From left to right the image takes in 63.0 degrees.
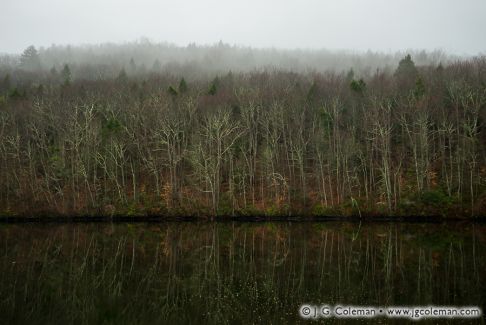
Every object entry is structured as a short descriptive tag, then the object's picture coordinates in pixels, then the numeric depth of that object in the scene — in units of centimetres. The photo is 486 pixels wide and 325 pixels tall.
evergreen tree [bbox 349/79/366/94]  6719
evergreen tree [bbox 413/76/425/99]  6003
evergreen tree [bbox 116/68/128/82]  8681
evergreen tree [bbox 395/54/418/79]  6906
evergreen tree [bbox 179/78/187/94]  7267
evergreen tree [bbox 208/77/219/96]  7269
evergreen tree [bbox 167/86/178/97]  7026
